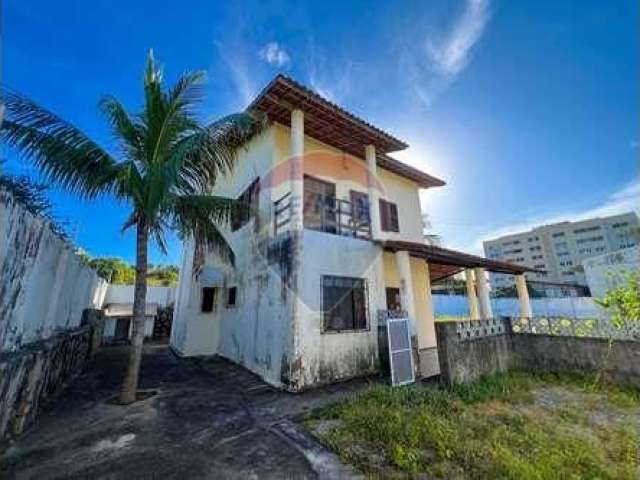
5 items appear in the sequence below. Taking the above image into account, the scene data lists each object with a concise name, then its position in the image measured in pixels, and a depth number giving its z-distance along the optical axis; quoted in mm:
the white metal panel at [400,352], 6887
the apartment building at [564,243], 73938
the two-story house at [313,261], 7062
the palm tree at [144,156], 5332
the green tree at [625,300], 3336
